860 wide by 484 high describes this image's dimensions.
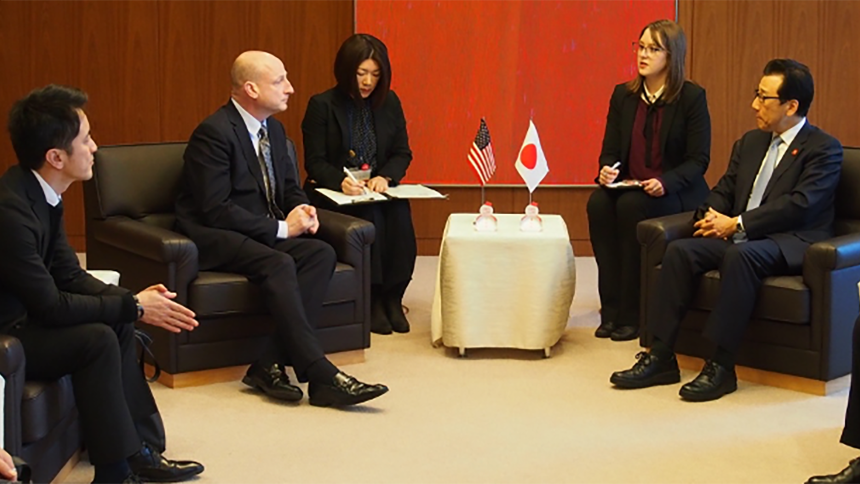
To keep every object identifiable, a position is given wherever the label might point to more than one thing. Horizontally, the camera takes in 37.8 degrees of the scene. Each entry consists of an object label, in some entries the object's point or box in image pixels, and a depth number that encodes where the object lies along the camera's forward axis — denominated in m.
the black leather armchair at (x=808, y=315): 4.73
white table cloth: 5.35
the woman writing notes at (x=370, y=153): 5.92
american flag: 5.74
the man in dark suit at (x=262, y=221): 4.73
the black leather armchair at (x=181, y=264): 4.82
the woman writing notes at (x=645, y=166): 5.77
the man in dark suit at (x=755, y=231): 4.84
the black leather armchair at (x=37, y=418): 3.26
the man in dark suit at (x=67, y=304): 3.54
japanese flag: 5.71
